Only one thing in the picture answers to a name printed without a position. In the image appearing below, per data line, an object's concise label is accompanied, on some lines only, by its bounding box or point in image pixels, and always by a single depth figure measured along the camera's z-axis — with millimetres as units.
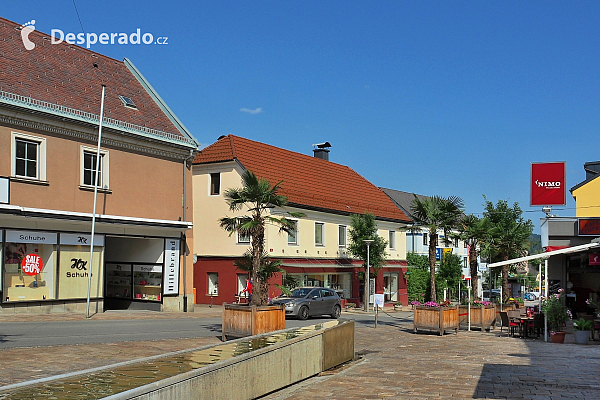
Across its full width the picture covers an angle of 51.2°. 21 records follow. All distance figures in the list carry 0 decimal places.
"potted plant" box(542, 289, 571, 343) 20234
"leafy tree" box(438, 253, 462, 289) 57406
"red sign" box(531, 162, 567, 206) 31656
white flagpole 23734
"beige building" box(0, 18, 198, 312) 22562
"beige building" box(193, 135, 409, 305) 37312
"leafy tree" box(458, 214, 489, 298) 29600
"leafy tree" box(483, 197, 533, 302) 32409
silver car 27688
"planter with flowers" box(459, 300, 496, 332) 23359
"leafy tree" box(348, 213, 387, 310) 41469
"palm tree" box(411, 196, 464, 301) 24703
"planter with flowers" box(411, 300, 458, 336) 21219
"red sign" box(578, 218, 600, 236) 27922
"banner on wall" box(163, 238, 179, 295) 28891
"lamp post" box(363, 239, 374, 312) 38781
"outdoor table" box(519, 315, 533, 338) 20594
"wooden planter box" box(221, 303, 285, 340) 16797
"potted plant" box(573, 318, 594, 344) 18828
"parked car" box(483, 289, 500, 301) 69738
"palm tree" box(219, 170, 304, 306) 18359
